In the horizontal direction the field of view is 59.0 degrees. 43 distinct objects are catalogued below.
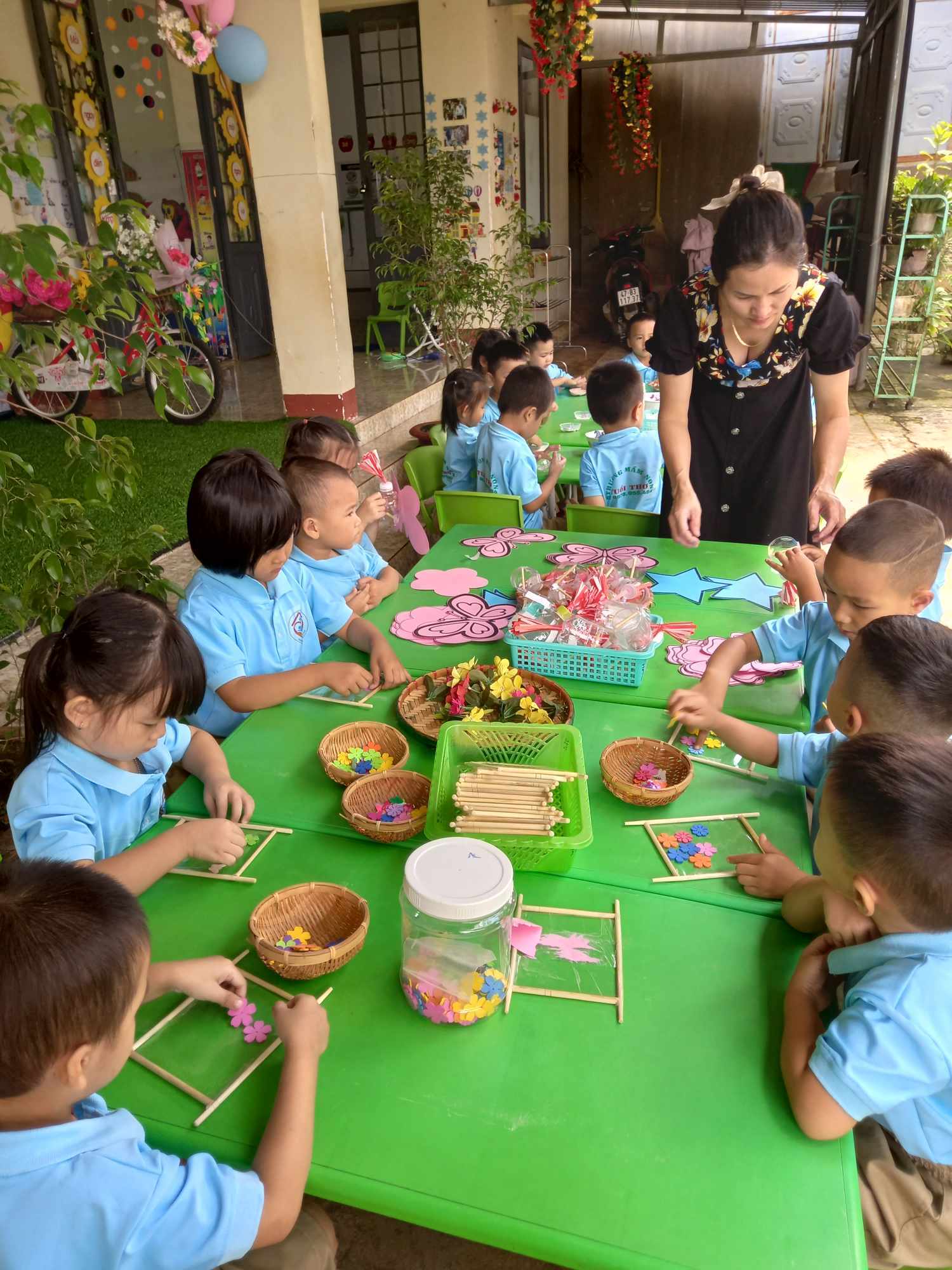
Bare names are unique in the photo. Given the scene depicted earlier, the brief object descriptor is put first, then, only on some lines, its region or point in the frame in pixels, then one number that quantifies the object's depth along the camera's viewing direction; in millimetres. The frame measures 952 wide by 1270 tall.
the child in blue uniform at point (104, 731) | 1234
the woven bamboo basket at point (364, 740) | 1460
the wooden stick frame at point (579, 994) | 1008
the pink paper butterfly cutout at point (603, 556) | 2293
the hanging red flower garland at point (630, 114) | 9586
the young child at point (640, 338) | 5074
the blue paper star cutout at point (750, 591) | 2078
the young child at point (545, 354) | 4914
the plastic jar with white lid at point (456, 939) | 959
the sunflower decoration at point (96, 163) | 6434
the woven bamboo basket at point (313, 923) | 1015
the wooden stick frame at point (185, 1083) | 905
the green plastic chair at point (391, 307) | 7410
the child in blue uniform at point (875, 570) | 1516
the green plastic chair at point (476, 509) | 2705
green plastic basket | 1180
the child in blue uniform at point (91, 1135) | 759
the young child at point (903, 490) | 1906
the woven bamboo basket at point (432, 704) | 1547
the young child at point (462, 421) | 3615
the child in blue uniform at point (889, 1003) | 888
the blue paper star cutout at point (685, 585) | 2121
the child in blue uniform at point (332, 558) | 2045
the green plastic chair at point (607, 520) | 2645
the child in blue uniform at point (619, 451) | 3082
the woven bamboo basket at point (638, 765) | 1319
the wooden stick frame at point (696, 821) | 1198
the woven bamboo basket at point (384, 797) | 1251
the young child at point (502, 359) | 4523
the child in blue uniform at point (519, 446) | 3199
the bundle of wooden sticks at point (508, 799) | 1181
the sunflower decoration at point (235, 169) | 7539
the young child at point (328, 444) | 2498
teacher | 2000
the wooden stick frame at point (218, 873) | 1223
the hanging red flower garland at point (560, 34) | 5938
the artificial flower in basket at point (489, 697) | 1505
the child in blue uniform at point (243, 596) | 1709
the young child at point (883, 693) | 1172
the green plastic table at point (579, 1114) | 791
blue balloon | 4676
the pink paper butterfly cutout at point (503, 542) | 2436
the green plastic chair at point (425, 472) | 3309
